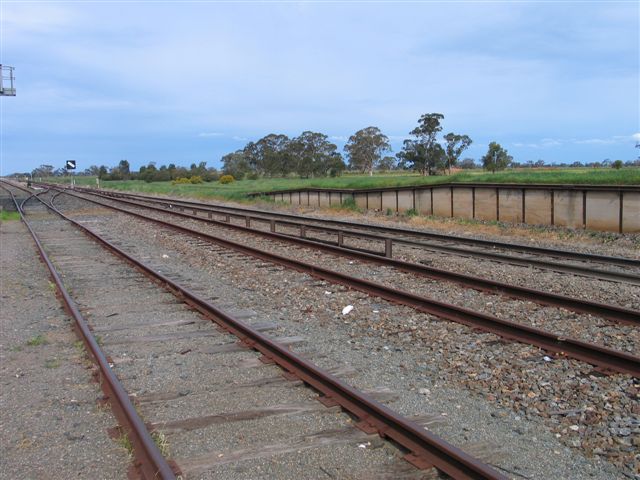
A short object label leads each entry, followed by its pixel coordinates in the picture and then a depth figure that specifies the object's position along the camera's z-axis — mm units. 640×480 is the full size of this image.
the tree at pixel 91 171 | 170925
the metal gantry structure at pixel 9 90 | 33297
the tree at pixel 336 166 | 88438
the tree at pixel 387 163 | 92281
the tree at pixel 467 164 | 90350
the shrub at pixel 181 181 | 96375
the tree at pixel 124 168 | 148300
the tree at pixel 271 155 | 94938
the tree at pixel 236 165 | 108062
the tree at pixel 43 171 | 188250
